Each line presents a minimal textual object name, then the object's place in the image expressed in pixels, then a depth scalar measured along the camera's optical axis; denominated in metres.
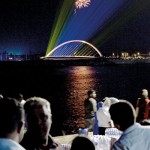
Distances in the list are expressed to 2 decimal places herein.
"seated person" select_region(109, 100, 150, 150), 3.43
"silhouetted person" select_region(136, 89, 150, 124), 9.70
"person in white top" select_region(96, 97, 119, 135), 8.11
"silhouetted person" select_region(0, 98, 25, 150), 2.78
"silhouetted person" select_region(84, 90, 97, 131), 9.92
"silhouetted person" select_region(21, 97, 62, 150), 3.62
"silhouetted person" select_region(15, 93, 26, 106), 7.88
